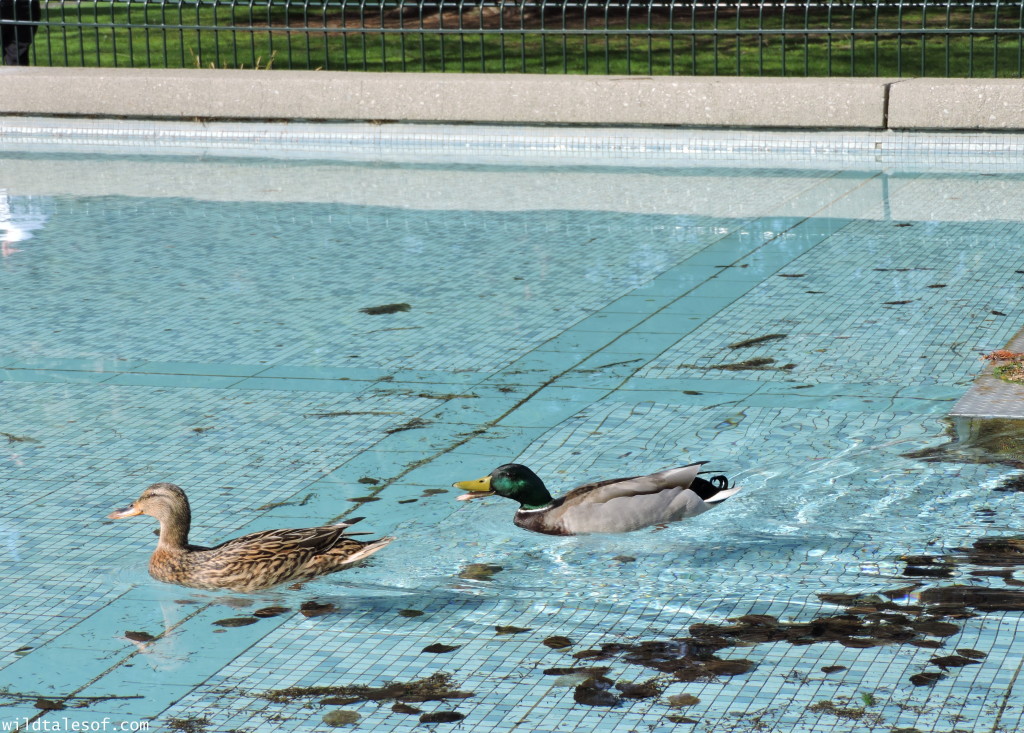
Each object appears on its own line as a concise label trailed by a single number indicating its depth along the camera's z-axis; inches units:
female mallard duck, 200.7
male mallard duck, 218.2
